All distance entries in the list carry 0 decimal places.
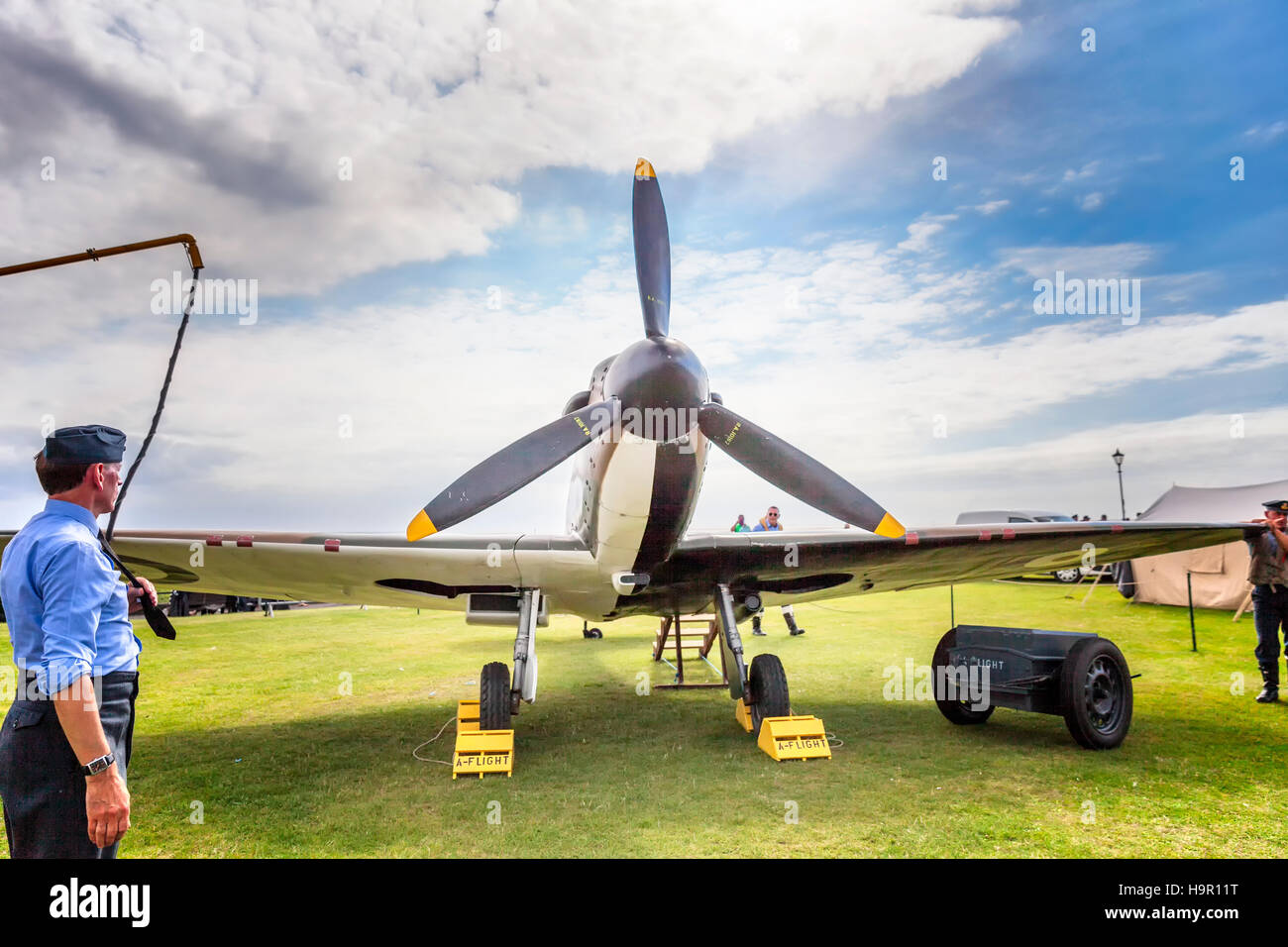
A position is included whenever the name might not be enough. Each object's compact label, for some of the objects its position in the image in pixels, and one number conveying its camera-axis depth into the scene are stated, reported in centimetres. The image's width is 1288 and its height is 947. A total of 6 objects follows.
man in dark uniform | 758
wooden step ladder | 996
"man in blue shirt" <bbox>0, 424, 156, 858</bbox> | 235
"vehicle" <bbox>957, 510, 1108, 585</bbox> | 2467
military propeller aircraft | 543
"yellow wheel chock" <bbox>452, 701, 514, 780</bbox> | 570
